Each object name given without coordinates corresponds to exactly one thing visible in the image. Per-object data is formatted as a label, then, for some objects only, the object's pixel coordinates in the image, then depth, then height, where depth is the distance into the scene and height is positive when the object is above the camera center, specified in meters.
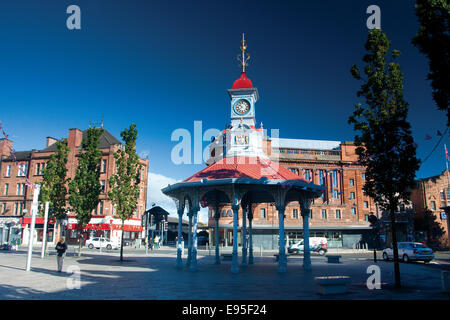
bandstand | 17.38 +2.15
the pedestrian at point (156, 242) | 46.03 -2.90
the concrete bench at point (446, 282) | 11.45 -2.05
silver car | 25.31 -2.24
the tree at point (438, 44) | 10.12 +5.65
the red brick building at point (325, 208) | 53.19 +2.42
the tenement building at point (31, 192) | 51.00 +4.71
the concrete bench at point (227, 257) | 24.74 -2.62
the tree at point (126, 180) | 26.88 +3.43
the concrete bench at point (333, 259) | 24.40 -2.69
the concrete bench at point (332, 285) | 10.73 -2.04
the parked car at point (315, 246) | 38.05 -2.76
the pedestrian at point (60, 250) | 16.73 -1.51
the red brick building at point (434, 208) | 53.53 +2.57
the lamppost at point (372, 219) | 22.48 +0.29
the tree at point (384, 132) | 13.55 +3.88
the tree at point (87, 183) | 27.38 +3.14
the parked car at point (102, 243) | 44.26 -3.01
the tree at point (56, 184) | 28.33 +3.20
